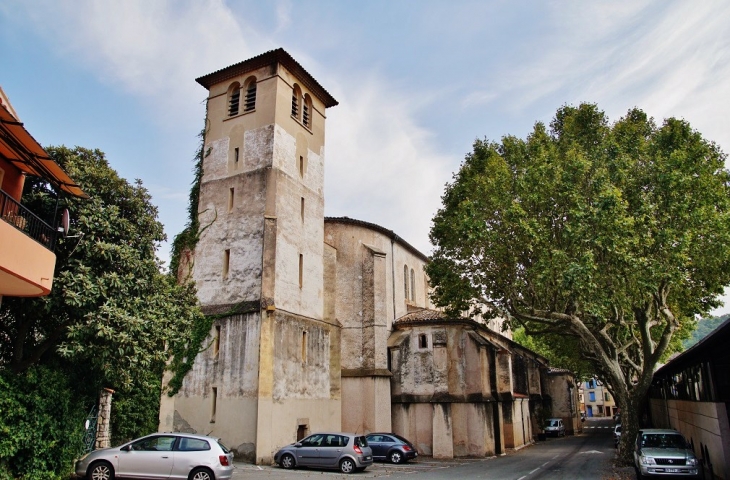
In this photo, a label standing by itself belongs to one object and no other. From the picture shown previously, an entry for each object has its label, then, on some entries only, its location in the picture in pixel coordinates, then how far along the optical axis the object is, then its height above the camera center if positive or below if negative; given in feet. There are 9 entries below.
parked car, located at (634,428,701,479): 53.98 -7.26
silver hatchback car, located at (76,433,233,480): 43.52 -6.00
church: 71.15 +10.27
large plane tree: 61.93 +18.33
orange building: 33.76 +11.58
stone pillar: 61.57 -3.80
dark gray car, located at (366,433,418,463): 77.92 -8.90
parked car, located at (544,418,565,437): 148.18 -11.58
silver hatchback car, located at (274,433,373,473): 62.08 -7.72
